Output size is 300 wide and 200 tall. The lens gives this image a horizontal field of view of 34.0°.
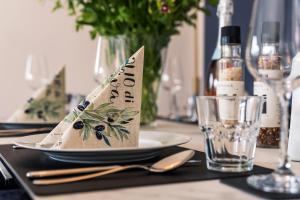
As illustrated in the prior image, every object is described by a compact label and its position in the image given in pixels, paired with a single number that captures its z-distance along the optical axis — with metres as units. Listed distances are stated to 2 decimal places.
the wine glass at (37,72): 2.10
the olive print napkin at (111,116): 0.72
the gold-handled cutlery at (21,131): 1.15
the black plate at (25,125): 1.26
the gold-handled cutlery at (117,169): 0.59
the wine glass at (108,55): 1.44
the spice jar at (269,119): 0.96
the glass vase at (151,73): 1.46
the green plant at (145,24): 1.41
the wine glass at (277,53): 0.59
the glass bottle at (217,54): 1.17
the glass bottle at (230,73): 0.94
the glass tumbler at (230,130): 0.68
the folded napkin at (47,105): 1.36
